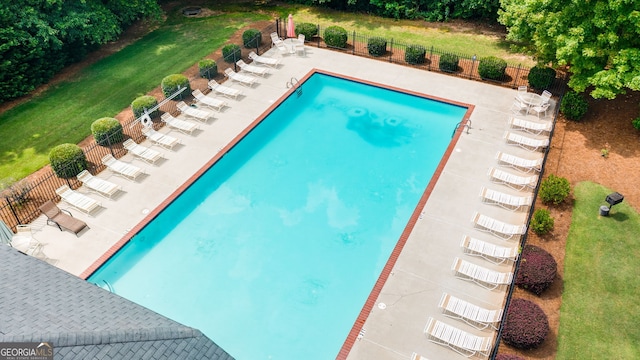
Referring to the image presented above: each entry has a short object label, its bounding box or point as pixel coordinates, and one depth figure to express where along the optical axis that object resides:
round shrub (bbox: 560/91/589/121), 22.84
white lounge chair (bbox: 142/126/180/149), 21.92
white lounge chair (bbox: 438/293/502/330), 14.64
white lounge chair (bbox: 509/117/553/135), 22.33
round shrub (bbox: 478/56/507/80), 25.97
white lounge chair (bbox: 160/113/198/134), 22.89
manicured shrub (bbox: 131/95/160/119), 23.25
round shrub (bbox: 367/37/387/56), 28.86
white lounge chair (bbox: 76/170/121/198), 19.44
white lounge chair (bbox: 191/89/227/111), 24.51
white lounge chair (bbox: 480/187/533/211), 18.59
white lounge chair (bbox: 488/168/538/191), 19.39
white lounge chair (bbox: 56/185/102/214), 18.66
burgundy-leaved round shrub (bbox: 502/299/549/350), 14.03
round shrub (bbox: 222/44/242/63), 27.84
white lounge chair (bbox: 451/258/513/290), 15.81
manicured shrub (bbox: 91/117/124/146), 21.66
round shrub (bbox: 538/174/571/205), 18.73
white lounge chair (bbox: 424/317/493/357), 13.99
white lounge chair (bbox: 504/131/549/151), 21.31
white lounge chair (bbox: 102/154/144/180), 20.27
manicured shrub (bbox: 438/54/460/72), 27.14
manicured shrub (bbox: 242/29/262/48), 29.53
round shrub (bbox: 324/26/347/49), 29.88
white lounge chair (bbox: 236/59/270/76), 27.16
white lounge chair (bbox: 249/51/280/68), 27.84
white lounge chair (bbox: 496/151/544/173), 20.12
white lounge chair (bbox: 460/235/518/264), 16.62
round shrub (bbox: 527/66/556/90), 24.84
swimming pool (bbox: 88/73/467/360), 15.85
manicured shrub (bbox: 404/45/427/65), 27.86
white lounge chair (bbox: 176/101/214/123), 23.61
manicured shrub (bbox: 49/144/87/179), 19.89
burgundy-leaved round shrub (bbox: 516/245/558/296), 15.66
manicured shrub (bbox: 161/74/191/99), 24.73
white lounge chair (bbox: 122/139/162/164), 21.12
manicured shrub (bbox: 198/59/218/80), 26.44
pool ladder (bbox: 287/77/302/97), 26.41
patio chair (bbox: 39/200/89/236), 17.75
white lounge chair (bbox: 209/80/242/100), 25.27
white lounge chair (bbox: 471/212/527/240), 17.39
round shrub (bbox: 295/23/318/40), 30.86
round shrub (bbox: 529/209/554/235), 17.66
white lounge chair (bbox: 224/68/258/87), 26.44
